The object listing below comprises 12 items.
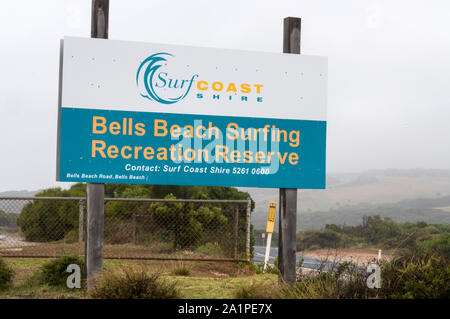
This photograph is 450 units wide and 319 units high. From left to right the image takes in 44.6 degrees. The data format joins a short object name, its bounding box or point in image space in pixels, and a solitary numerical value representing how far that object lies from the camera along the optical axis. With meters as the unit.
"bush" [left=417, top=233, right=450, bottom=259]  9.38
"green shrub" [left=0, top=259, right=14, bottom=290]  10.16
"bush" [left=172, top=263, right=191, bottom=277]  11.61
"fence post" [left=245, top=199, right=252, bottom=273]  12.67
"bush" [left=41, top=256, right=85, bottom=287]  10.18
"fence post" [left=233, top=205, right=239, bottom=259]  12.95
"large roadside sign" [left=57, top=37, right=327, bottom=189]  9.26
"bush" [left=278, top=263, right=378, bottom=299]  7.98
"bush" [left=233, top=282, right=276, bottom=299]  8.18
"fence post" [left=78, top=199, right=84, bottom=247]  12.90
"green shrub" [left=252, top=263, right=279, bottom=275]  12.53
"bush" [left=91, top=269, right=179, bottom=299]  7.91
